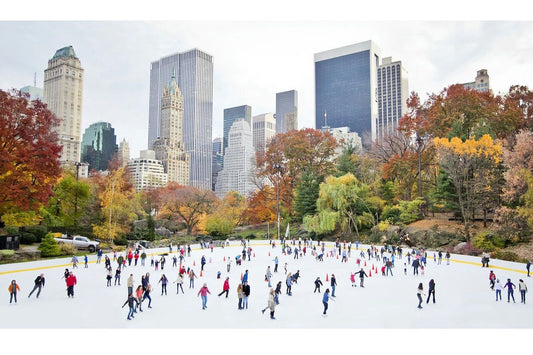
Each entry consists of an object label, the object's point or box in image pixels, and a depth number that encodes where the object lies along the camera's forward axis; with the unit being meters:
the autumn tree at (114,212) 37.09
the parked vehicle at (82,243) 31.78
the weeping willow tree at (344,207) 42.03
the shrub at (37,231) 32.72
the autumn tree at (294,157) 54.56
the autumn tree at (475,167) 31.16
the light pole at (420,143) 39.73
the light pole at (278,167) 52.25
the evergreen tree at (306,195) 48.59
